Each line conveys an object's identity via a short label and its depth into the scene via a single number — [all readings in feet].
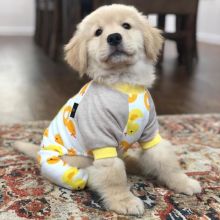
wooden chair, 10.00
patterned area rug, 3.32
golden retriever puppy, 3.46
